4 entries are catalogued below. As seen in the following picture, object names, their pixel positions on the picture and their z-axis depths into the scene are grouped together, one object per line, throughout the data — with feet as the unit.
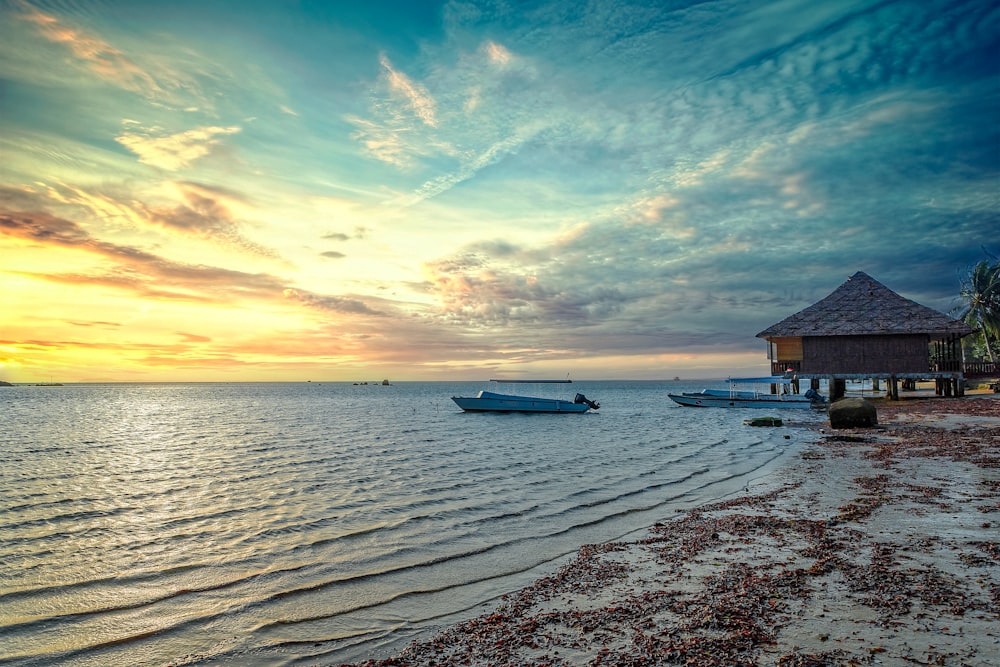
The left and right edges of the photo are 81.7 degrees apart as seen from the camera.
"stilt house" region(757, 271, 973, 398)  156.56
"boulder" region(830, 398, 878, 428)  107.04
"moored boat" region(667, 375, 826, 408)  194.41
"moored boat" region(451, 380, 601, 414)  191.11
